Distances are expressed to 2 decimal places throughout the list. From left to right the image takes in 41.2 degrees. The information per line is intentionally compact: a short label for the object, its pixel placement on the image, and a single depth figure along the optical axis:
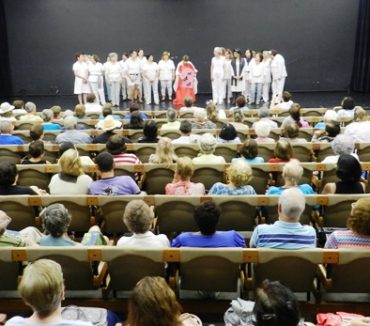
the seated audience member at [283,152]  5.25
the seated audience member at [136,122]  7.51
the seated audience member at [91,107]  9.72
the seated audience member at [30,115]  8.59
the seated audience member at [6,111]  9.32
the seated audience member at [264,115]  7.87
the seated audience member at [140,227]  3.45
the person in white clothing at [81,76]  13.16
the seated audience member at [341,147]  5.30
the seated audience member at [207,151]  5.38
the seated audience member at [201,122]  7.58
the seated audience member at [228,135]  6.26
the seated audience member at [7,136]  6.76
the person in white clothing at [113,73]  13.35
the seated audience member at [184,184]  4.60
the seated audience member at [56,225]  3.40
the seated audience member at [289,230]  3.44
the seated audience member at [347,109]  8.40
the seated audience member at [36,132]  6.26
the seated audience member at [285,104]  9.62
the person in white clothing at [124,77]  13.62
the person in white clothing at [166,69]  13.76
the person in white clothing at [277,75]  13.09
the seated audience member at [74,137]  6.80
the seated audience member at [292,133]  6.21
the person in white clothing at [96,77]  13.24
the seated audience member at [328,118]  7.56
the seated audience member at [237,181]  4.40
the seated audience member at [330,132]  6.41
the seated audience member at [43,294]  2.30
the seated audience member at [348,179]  4.30
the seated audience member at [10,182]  4.37
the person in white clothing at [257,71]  13.13
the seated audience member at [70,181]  4.69
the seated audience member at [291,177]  4.37
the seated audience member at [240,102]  8.95
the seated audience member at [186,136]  6.49
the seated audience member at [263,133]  6.37
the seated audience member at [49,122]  7.93
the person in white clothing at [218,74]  13.18
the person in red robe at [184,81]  13.16
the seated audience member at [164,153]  5.27
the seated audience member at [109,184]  4.59
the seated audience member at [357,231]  3.27
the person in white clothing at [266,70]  13.11
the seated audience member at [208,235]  3.41
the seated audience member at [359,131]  6.73
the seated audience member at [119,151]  5.51
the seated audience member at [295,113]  7.39
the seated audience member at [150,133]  6.37
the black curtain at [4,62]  15.23
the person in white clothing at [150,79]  13.53
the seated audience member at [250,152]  5.30
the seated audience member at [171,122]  7.73
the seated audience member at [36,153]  5.50
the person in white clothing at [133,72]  13.55
